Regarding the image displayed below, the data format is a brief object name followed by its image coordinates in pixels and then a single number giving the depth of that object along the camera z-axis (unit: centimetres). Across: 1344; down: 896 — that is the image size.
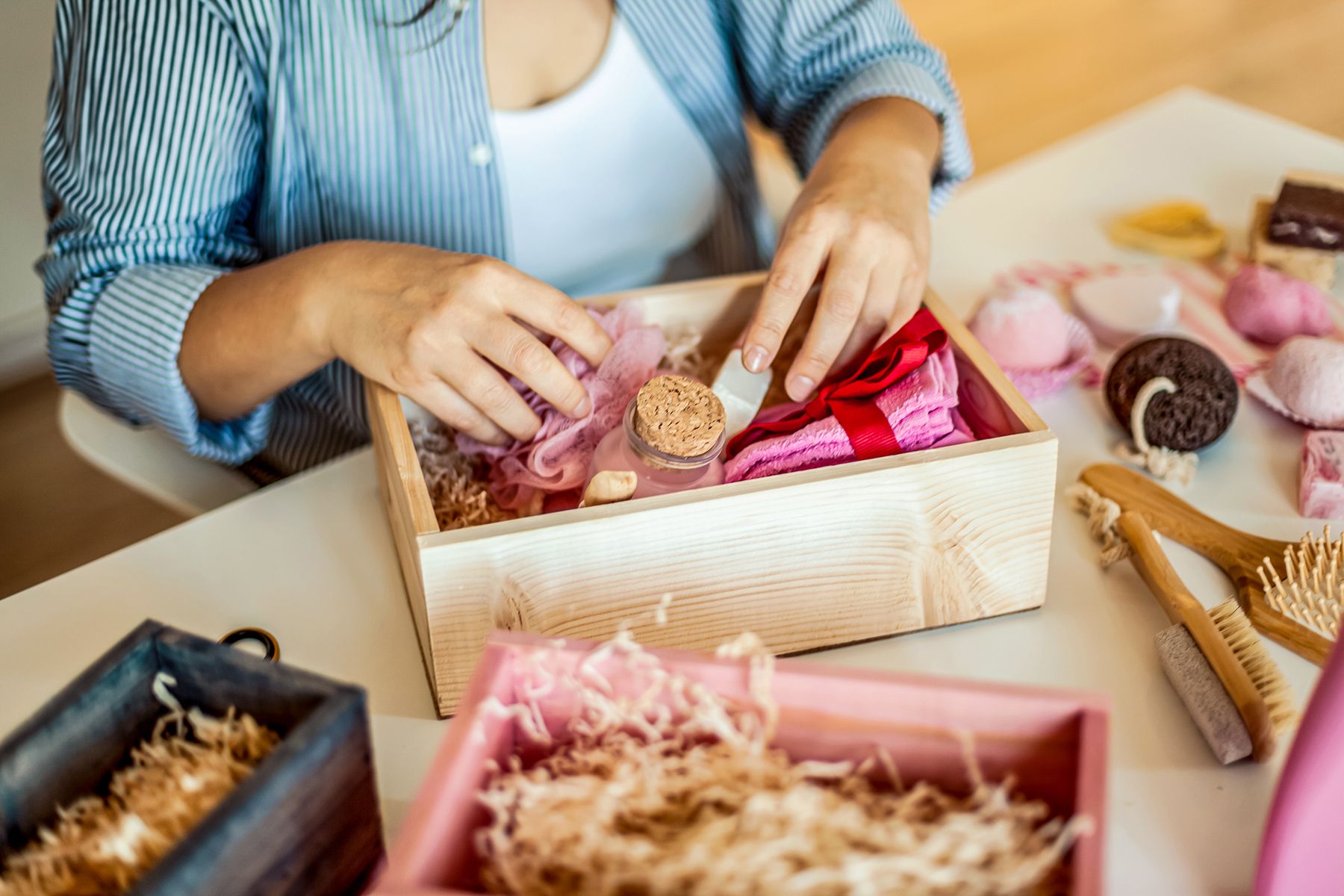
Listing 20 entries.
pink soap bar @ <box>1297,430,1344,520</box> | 71
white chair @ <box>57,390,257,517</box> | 90
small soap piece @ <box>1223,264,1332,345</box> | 87
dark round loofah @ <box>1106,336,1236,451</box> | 75
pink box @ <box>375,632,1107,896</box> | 40
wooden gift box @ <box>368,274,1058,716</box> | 56
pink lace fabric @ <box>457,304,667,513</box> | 68
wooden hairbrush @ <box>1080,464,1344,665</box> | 62
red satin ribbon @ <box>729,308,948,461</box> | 63
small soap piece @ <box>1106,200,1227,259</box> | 100
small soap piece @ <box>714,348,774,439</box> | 72
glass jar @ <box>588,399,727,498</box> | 61
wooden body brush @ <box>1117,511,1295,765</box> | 56
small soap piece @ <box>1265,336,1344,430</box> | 76
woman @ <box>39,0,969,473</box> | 70
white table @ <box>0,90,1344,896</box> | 55
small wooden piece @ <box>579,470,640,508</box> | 58
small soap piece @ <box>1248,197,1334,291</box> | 92
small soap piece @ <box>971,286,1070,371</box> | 83
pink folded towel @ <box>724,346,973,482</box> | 63
